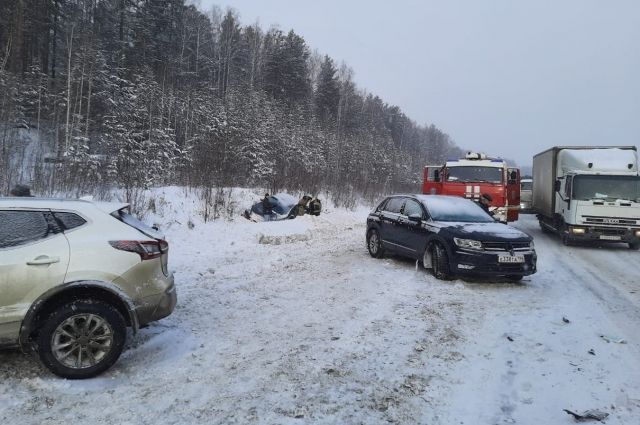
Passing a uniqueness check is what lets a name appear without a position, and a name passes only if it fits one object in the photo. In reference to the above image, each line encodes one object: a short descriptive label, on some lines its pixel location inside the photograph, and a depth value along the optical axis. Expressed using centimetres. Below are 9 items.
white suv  420
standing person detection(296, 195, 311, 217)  1904
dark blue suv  870
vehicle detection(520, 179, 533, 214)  2171
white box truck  1470
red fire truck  1593
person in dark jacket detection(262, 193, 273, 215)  1844
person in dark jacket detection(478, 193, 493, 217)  1552
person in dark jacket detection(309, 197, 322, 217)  1992
